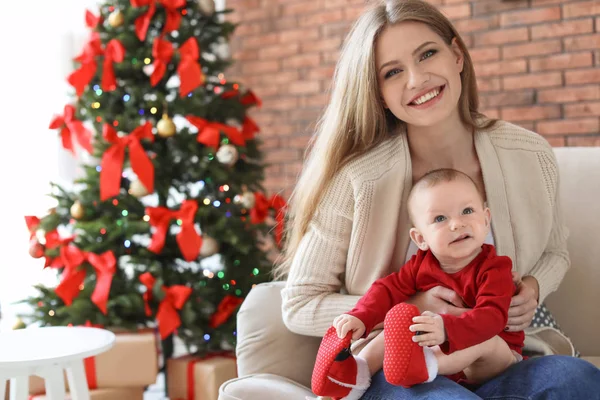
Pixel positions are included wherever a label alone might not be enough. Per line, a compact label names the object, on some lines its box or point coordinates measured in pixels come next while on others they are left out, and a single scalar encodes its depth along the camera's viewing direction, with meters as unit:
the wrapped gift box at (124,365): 2.62
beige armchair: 1.79
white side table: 1.90
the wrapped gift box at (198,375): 2.70
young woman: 1.74
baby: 1.33
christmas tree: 2.74
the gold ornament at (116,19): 2.81
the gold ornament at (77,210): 2.77
